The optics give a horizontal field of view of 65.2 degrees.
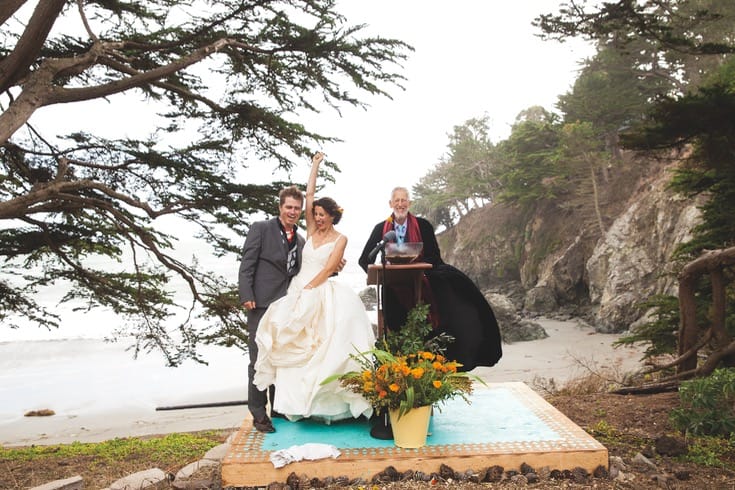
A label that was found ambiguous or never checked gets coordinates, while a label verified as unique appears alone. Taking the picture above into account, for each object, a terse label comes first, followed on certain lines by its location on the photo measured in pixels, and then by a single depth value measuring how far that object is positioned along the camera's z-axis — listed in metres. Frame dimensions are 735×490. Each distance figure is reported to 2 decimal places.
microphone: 4.53
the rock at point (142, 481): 4.77
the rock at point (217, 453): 5.53
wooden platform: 4.04
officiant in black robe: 5.04
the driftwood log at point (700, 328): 5.96
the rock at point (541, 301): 26.39
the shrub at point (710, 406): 4.88
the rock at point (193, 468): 4.87
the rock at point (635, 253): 19.41
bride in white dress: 4.68
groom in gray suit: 4.81
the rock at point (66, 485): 4.92
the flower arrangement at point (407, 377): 4.24
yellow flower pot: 4.25
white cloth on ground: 4.02
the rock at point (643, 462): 4.31
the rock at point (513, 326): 19.77
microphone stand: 4.49
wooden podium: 4.56
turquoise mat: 4.43
